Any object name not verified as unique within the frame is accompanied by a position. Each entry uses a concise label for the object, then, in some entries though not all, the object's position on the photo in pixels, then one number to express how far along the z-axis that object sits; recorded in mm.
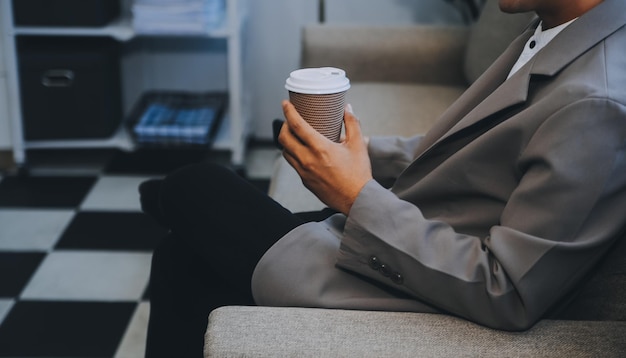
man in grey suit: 935
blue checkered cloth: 2760
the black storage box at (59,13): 2652
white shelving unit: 2666
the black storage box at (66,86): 2709
